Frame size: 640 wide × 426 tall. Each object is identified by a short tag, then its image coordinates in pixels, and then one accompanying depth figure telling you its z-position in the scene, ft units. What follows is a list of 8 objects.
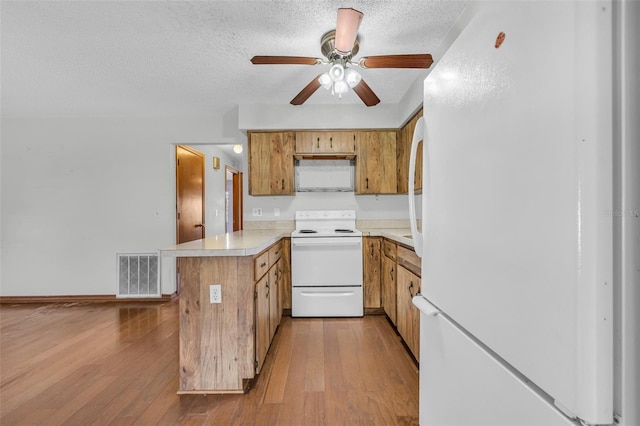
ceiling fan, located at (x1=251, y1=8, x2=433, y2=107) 5.75
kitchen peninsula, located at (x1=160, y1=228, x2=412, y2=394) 5.78
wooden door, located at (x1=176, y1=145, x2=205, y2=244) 12.91
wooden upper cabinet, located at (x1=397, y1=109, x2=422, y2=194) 9.20
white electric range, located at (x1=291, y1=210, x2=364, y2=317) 10.08
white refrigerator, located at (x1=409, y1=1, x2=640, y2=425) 1.43
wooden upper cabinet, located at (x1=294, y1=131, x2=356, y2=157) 11.34
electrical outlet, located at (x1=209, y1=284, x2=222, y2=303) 5.80
